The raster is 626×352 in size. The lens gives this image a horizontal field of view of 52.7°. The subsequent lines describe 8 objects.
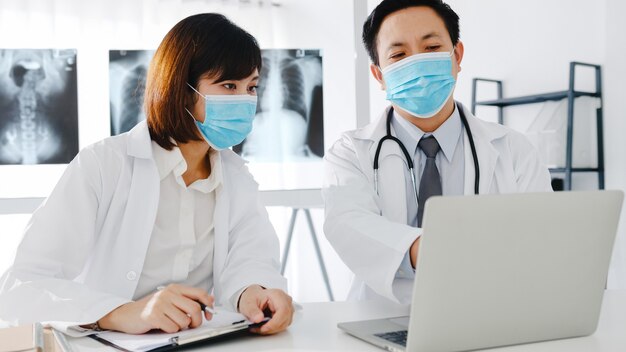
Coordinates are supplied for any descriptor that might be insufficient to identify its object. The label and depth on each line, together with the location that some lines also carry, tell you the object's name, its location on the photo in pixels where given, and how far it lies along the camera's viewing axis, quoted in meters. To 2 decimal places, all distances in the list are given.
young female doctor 1.23
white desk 0.97
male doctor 1.57
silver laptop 0.82
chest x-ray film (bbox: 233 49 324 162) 2.88
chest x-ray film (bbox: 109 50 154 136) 2.71
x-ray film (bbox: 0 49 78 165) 2.65
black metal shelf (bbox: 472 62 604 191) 3.50
